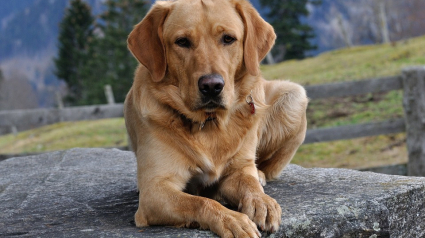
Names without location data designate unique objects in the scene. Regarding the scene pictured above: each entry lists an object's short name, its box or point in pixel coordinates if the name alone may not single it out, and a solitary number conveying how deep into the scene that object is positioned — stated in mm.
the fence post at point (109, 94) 24697
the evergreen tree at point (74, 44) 38812
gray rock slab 2770
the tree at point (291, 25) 38219
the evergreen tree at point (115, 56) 29562
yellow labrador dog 2736
